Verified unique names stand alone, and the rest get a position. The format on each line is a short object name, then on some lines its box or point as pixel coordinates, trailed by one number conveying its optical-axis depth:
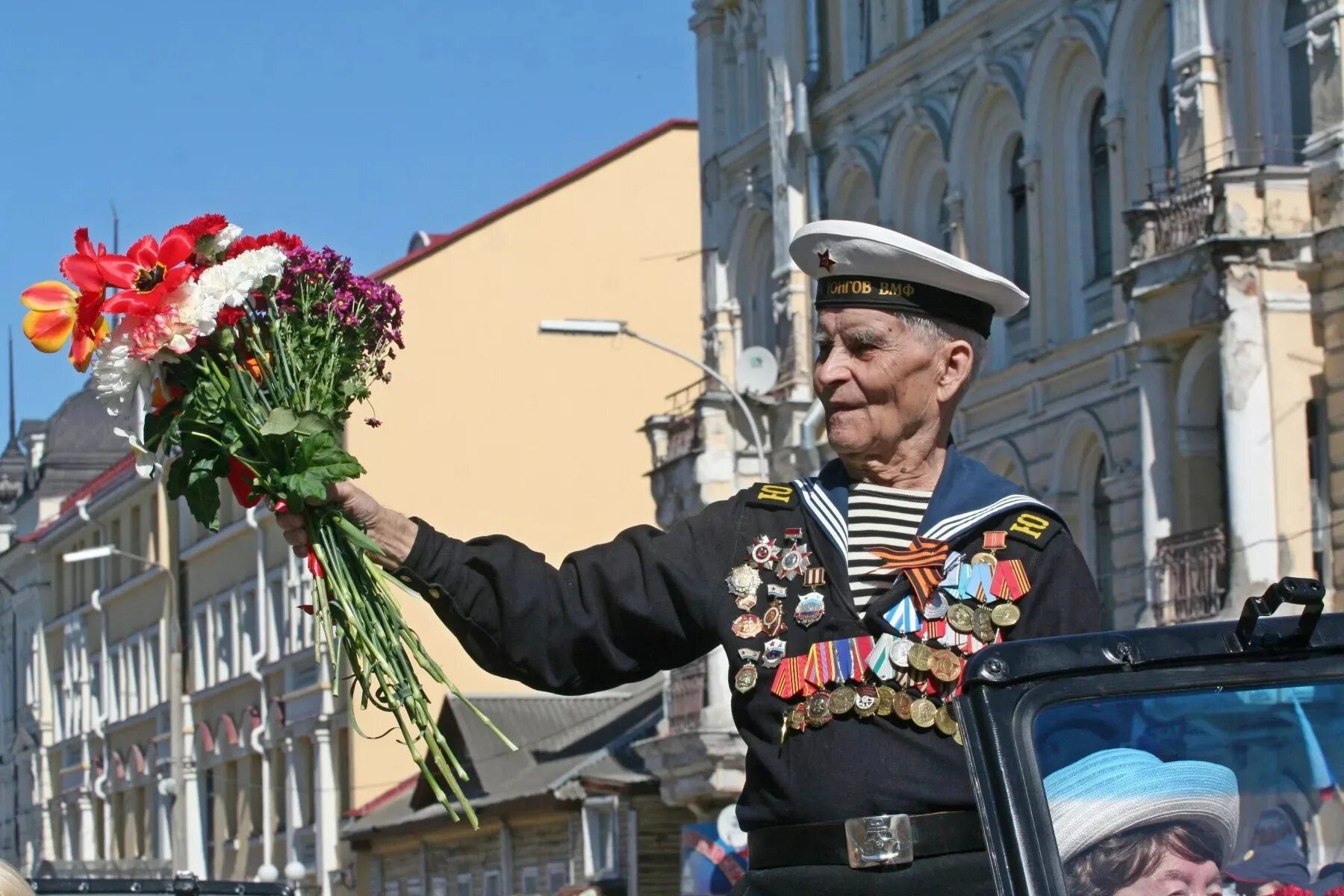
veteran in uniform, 4.27
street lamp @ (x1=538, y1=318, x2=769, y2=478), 26.34
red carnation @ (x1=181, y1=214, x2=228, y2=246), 4.89
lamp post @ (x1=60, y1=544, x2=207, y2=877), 39.94
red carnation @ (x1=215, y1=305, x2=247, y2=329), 4.79
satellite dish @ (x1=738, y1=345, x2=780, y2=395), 32.41
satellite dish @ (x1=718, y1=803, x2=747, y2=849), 27.45
